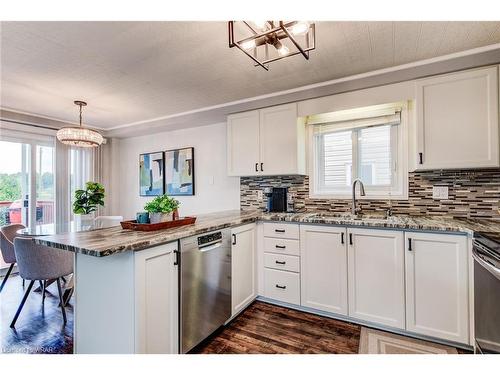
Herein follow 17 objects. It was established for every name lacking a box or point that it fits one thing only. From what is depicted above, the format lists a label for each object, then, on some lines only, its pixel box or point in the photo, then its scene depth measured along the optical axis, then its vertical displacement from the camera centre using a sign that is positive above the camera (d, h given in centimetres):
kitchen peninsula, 138 -59
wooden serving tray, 170 -26
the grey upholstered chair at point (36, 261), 208 -61
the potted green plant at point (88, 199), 304 -12
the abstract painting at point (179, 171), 395 +27
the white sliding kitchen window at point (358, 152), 260 +38
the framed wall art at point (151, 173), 427 +26
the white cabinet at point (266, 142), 276 +52
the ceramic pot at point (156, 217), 180 -20
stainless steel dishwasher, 165 -70
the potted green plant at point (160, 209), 181 -15
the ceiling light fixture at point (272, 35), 129 +85
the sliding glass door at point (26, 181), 351 +12
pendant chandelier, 273 +58
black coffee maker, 298 -15
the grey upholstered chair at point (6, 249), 268 -64
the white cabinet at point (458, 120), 195 +54
